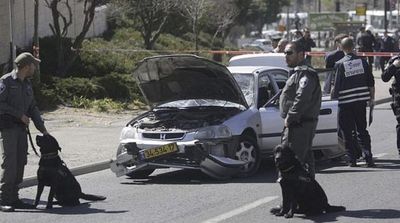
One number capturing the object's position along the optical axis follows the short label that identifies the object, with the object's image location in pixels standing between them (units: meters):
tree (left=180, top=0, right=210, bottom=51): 34.02
